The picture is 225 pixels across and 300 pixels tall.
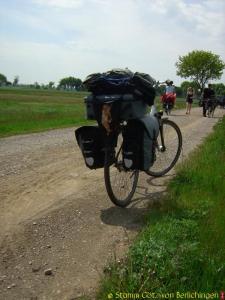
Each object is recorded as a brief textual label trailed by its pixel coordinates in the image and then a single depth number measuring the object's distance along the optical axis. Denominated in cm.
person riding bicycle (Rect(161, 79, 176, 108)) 1619
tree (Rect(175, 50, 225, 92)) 5584
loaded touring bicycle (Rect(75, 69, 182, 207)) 395
